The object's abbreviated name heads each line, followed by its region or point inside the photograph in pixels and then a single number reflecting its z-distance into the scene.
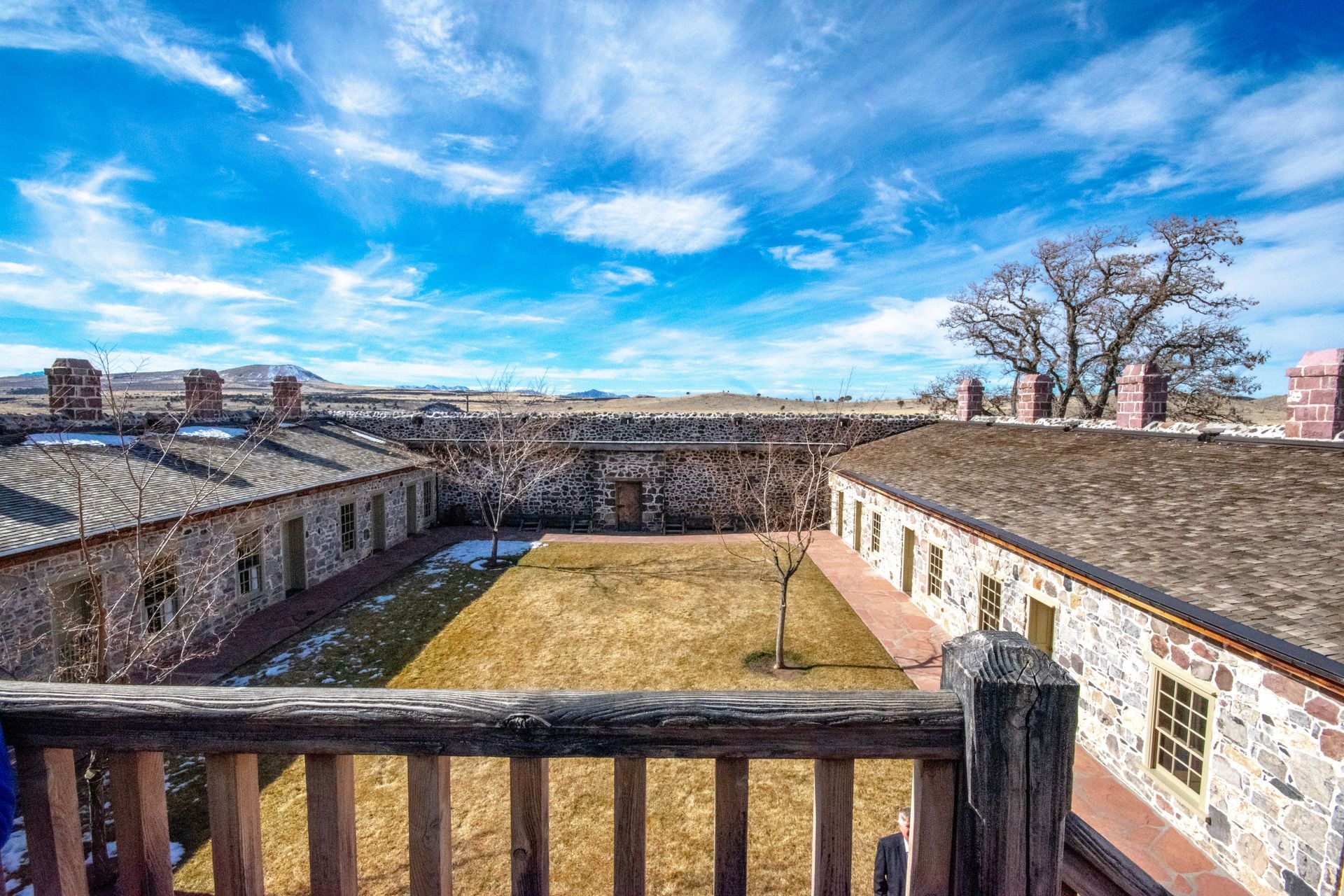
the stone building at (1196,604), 4.66
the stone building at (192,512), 7.90
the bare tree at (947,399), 27.38
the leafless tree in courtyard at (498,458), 19.30
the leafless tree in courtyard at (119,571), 5.46
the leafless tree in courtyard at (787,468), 19.41
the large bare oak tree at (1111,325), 20.81
